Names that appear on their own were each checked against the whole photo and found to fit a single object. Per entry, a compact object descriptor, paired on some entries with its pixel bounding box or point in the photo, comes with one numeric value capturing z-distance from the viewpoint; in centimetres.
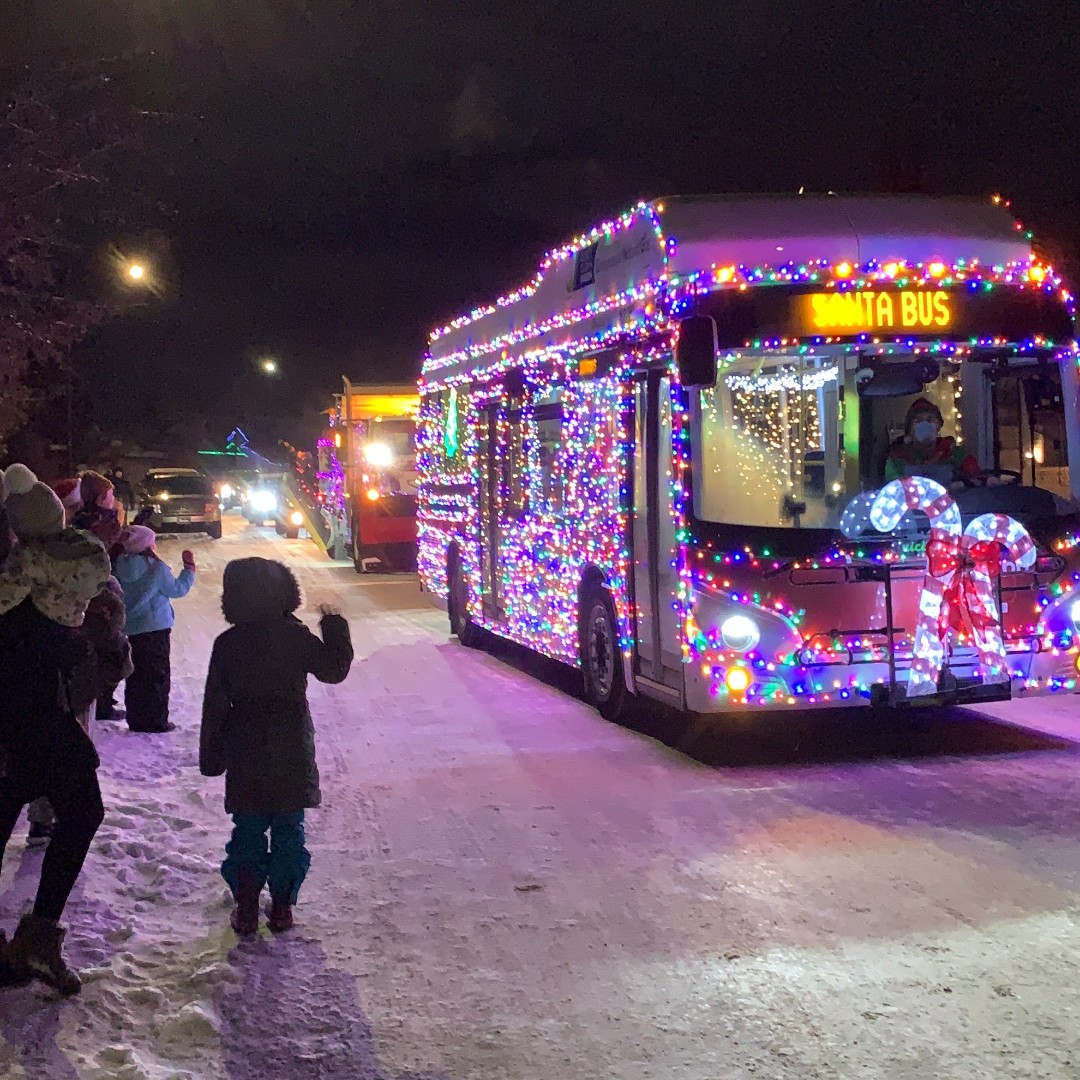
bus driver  855
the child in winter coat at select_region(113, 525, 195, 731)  971
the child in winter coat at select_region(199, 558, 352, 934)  544
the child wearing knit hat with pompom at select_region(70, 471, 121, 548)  894
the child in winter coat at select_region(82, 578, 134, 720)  652
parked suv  3750
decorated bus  805
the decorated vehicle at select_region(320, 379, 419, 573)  2467
